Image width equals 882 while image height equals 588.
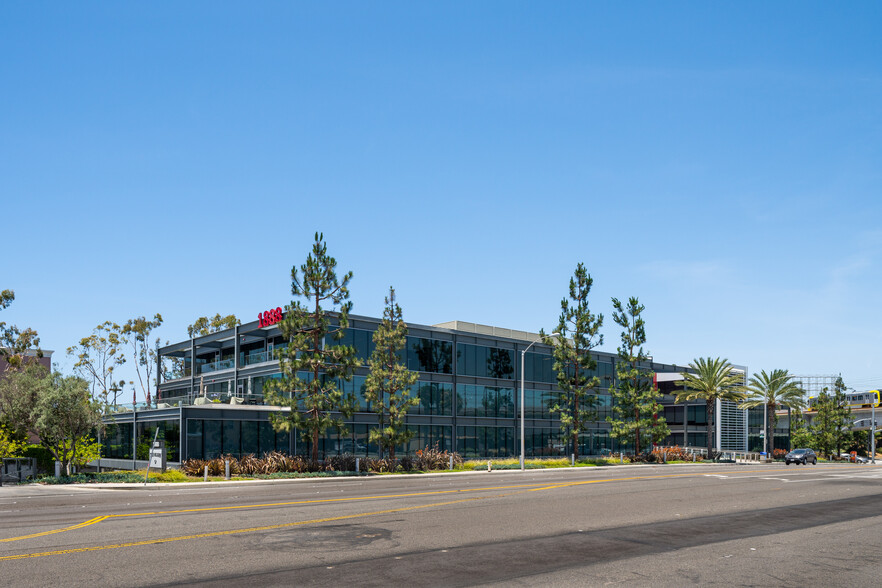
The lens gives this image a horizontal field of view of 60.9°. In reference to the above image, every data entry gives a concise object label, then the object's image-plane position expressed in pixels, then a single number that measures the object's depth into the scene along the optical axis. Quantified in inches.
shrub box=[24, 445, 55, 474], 1680.6
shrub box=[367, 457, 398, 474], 1879.2
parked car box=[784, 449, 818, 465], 2599.2
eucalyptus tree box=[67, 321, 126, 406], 3690.9
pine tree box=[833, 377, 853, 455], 3663.9
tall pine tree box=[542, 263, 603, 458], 2454.5
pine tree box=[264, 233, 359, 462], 1763.0
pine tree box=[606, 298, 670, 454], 2642.7
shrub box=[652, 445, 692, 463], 2711.6
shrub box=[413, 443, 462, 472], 1987.0
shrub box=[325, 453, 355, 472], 1814.7
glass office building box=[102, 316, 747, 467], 1952.5
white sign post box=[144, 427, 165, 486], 1380.8
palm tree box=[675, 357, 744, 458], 2967.5
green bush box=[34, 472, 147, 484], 1473.9
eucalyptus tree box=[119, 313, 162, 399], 3777.1
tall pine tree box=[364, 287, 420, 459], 1959.9
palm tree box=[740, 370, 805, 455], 3260.3
